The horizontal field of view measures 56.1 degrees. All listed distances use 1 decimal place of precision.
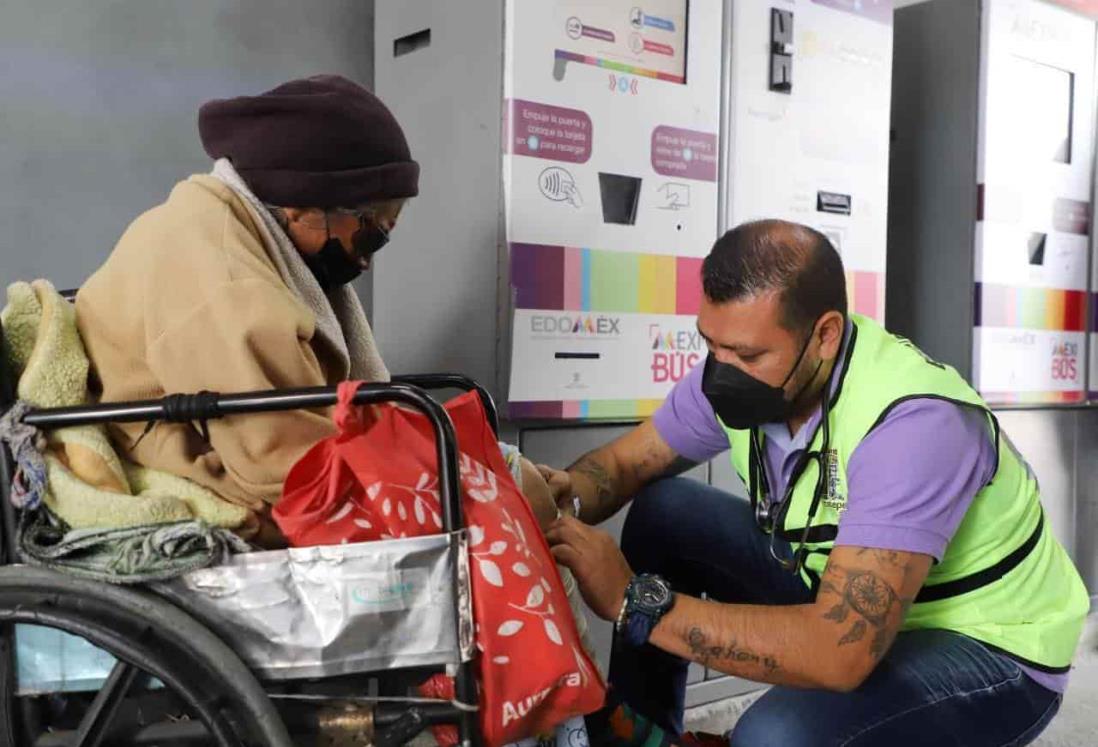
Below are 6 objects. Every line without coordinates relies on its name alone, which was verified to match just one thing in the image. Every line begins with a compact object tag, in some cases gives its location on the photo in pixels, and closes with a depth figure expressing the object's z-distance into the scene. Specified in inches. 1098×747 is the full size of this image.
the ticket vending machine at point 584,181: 78.5
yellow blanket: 41.3
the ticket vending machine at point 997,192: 113.6
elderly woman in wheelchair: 39.6
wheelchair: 38.9
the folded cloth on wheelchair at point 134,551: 39.8
